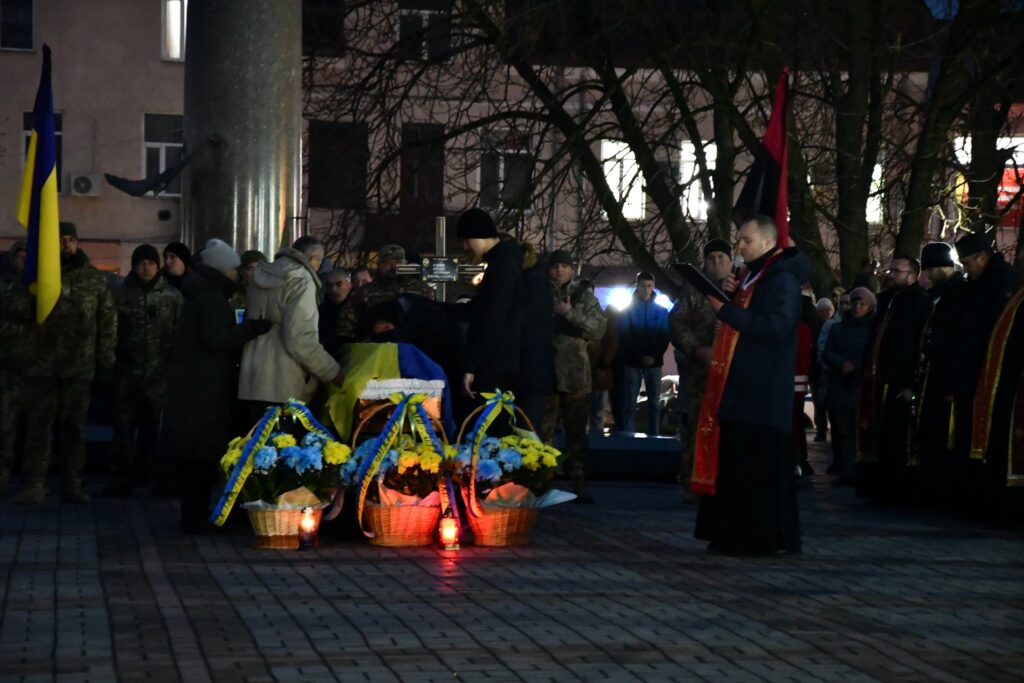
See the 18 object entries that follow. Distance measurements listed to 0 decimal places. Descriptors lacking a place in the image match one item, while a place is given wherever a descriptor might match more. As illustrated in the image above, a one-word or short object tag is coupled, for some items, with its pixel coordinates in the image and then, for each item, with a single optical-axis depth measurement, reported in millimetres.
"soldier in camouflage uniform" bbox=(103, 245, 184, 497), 14758
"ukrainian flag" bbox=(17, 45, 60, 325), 13328
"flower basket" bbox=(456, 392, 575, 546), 11531
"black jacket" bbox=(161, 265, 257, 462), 12055
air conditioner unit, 42094
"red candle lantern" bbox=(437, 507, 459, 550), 11484
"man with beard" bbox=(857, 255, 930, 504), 15148
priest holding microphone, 11211
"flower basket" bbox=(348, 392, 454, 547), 11477
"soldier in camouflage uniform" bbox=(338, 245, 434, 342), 12250
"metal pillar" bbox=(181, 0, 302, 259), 16438
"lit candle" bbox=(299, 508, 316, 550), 11383
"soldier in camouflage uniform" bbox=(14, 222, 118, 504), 13781
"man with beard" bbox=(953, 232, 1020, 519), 14008
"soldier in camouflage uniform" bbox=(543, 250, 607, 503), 14703
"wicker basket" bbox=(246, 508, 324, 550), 11336
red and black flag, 11758
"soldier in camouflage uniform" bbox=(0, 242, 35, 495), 13836
